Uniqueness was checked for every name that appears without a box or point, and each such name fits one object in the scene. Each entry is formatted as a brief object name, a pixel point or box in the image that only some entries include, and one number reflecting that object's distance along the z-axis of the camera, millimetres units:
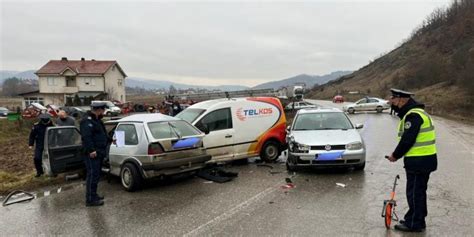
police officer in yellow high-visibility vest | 4926
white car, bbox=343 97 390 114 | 35531
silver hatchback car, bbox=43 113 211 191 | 7465
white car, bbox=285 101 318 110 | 34878
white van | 9727
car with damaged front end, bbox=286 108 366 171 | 8258
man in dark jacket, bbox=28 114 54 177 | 9766
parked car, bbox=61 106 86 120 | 32141
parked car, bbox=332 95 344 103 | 62875
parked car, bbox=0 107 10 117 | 38759
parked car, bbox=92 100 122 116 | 38606
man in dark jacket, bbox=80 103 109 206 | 6680
